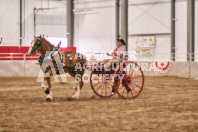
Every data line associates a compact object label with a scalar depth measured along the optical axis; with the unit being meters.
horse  15.60
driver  16.55
